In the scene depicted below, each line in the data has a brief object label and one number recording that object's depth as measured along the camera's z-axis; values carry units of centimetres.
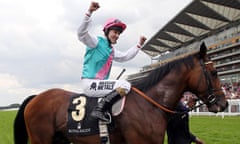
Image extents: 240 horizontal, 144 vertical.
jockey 271
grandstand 3612
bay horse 261
